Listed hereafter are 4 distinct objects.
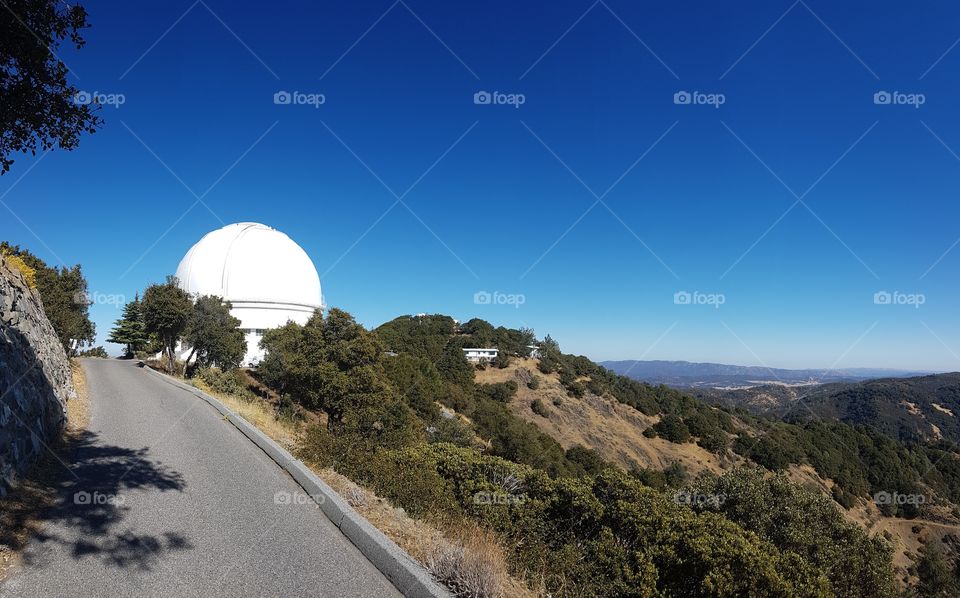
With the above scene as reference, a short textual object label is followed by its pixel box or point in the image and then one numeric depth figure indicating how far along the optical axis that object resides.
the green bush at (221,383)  18.77
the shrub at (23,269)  10.75
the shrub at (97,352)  46.96
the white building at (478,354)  63.53
